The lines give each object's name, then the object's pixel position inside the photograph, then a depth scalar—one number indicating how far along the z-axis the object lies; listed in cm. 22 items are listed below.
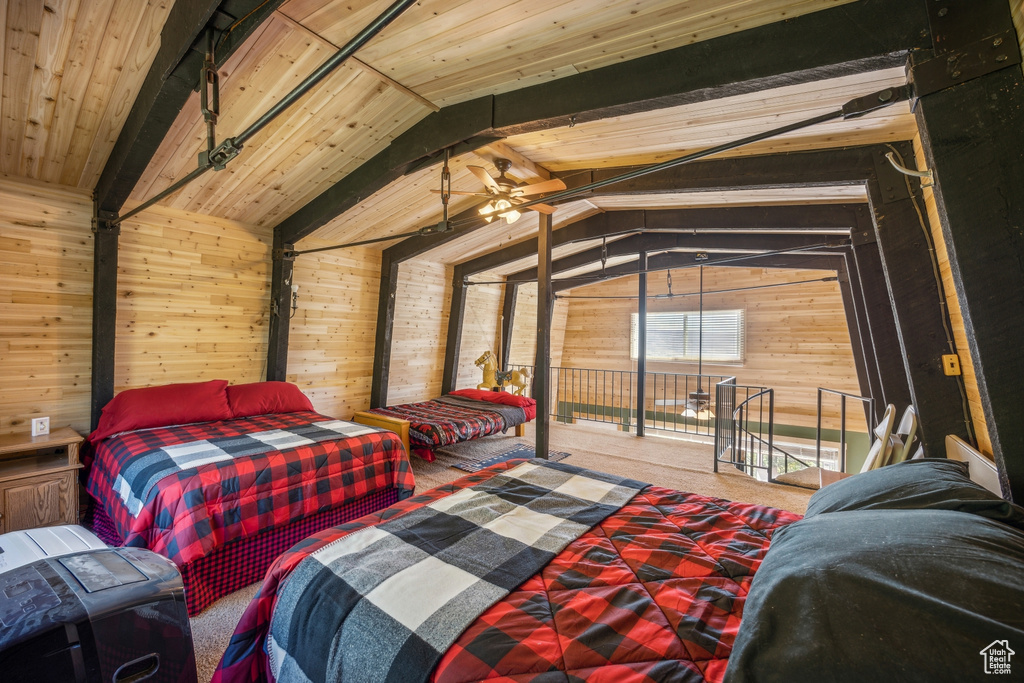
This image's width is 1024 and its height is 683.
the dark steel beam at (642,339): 636
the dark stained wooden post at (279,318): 468
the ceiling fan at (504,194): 323
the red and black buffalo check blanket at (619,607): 103
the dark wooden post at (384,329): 571
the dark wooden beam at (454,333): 682
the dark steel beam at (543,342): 443
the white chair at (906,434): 240
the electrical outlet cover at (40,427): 314
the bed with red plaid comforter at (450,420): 473
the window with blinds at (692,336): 872
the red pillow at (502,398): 612
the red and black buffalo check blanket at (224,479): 232
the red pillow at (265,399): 402
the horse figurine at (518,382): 698
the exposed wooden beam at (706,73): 167
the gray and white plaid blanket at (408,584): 112
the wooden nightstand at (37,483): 271
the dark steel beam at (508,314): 781
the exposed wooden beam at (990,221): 130
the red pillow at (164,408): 333
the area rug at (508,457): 470
